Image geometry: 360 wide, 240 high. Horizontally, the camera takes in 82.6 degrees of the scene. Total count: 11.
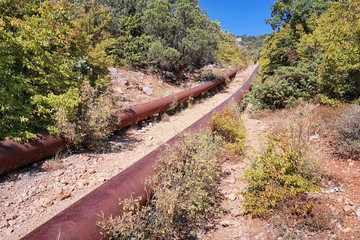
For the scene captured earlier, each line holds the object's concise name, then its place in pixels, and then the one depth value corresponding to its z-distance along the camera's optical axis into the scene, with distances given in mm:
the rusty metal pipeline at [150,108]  7434
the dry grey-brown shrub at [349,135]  4491
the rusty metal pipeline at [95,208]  2285
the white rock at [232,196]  4246
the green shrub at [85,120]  5457
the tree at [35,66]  4871
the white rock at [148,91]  13008
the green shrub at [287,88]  8484
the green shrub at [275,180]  3371
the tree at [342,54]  6184
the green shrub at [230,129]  5934
